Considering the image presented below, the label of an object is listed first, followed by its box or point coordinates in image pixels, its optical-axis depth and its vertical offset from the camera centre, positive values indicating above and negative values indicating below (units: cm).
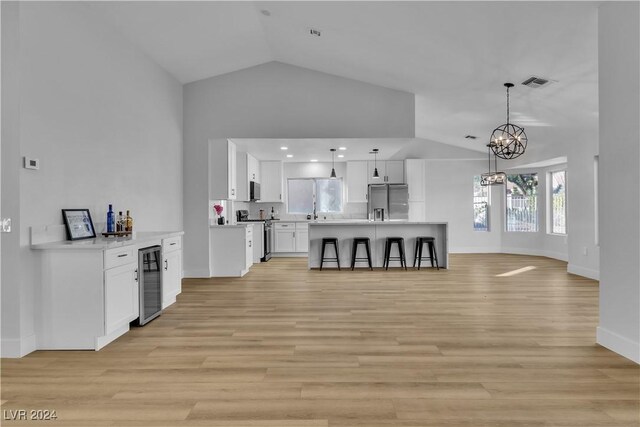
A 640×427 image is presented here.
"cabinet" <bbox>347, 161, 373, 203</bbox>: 966 +77
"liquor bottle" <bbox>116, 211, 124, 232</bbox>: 413 -11
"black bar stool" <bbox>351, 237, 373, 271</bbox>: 705 -67
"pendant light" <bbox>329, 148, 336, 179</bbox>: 814 +129
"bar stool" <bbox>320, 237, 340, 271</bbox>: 706 -62
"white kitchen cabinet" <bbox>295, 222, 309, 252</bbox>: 922 -63
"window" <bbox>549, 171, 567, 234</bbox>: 840 +17
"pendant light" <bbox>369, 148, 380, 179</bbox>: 818 +122
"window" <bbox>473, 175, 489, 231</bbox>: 998 +5
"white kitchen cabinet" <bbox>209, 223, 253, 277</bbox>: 652 -64
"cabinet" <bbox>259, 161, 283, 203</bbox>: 956 +76
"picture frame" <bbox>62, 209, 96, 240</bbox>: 341 -8
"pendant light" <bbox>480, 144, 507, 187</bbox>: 743 +62
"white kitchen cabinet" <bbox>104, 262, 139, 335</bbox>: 311 -72
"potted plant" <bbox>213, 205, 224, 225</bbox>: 682 +4
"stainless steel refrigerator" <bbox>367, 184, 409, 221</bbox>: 959 +28
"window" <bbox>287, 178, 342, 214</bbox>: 1002 +44
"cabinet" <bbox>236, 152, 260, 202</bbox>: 803 +82
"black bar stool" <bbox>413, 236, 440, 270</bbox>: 703 -71
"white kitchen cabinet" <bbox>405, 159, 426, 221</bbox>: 966 +62
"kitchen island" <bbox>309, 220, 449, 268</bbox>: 727 -49
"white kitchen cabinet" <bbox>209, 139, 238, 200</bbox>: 653 +74
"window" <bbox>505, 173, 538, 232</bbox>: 929 +16
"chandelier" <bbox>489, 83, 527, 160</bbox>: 489 +88
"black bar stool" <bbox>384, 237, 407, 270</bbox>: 703 -73
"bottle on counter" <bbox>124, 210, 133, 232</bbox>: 412 -11
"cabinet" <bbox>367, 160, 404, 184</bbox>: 968 +102
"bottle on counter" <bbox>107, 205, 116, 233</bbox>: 398 -7
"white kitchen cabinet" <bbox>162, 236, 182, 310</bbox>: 424 -65
